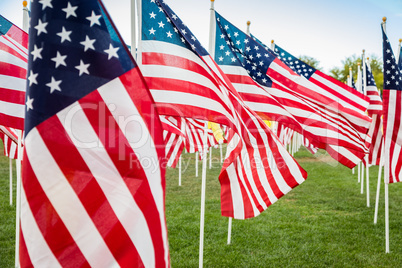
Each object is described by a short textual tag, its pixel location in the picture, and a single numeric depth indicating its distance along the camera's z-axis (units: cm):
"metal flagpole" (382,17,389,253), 643
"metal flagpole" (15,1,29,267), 536
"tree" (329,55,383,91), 5638
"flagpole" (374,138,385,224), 917
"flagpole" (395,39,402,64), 829
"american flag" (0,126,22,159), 960
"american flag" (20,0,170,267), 243
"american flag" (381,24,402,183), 648
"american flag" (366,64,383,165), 757
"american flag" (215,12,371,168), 576
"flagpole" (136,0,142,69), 407
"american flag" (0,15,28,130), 511
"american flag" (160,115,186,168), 1132
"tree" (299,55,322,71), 5959
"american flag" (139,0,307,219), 430
